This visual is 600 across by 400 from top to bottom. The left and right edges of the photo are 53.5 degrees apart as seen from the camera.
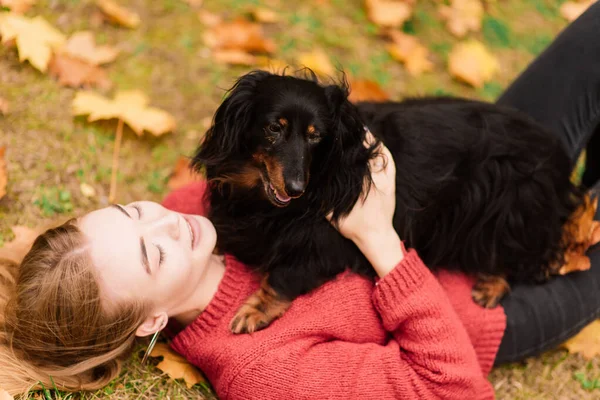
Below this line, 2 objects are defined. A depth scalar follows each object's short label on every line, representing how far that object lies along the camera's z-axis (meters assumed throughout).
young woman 1.86
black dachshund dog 1.95
